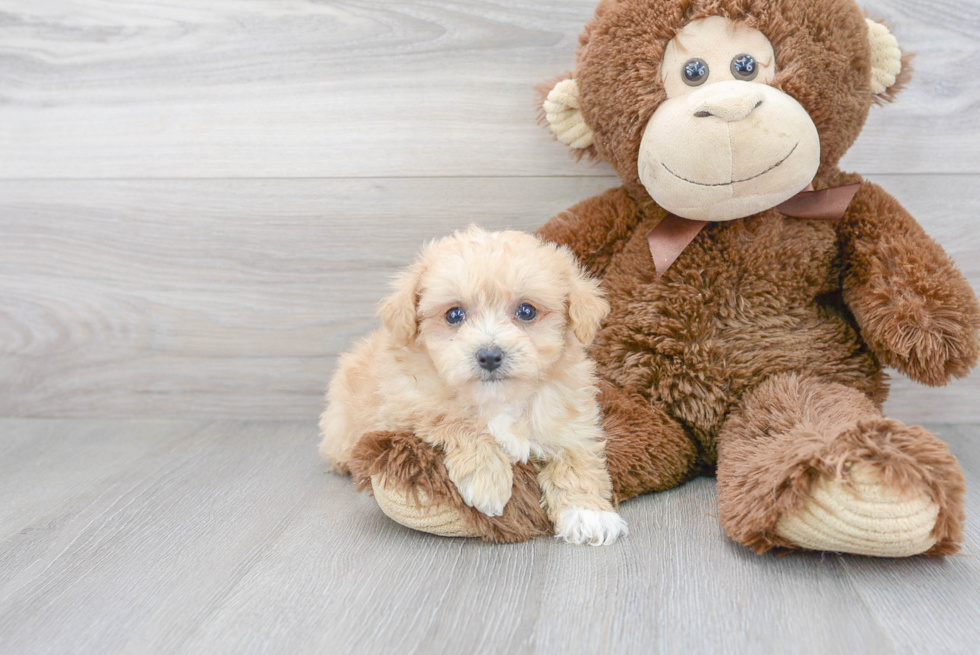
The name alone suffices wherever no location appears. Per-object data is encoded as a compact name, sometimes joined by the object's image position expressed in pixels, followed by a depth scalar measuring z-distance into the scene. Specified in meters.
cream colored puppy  1.11
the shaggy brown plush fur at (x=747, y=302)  1.22
